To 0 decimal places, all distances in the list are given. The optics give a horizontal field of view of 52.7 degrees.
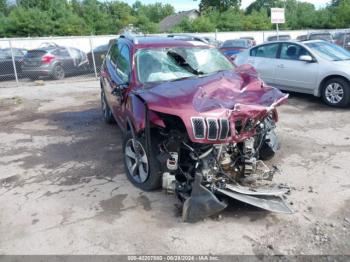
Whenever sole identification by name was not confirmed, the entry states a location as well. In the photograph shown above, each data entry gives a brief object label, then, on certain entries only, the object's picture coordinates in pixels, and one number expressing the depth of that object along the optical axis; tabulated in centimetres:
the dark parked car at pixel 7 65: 1559
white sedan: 806
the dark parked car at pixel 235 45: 1689
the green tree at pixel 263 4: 6974
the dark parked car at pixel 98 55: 1661
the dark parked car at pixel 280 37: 2413
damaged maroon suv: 353
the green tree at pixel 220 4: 5925
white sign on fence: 1658
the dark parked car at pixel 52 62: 1532
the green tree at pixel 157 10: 6688
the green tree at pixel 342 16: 4053
